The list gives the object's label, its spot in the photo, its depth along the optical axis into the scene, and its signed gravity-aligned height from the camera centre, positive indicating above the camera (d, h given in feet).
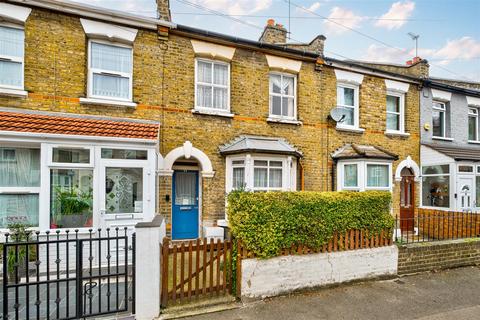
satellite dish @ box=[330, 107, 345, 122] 31.76 +6.60
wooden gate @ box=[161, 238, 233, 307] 14.30 -6.00
